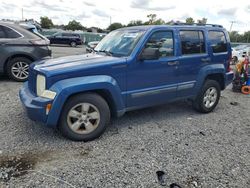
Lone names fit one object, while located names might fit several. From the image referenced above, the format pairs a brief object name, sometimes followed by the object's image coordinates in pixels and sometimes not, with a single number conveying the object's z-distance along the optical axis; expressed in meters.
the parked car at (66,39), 22.67
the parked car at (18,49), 5.39
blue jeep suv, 2.73
